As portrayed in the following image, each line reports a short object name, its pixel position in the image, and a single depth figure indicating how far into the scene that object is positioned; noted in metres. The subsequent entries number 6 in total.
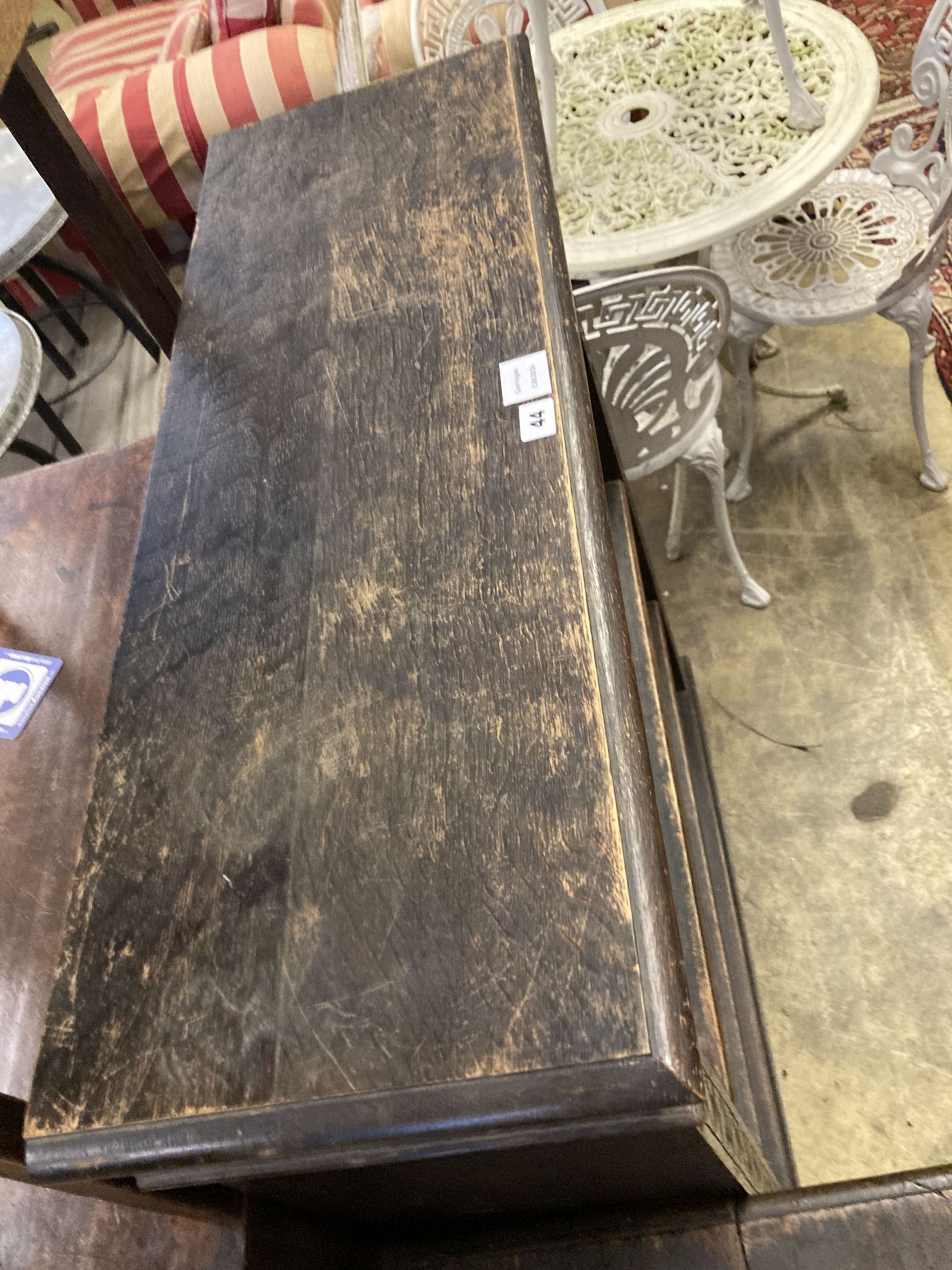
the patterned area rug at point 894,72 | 2.16
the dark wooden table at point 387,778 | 0.51
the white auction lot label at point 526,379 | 0.75
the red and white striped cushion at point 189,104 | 2.48
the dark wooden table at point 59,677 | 0.87
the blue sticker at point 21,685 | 1.02
